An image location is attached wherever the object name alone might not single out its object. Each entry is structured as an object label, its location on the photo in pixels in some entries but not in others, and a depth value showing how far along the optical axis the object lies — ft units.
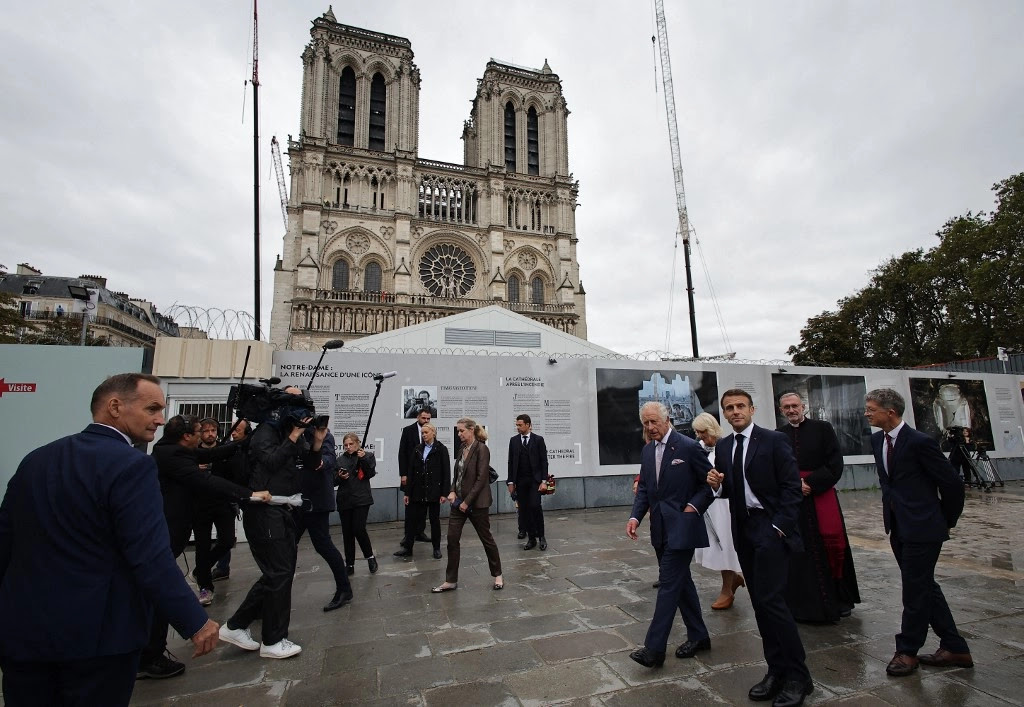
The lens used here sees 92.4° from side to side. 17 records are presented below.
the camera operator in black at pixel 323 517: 14.49
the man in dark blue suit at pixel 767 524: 9.18
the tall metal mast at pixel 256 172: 41.57
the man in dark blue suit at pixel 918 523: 10.22
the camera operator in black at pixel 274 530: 11.53
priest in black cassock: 13.04
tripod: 39.87
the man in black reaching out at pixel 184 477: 11.89
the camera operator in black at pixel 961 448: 39.01
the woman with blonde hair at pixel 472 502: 16.06
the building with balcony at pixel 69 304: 133.90
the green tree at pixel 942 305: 73.61
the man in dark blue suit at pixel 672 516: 10.64
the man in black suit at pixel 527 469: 22.39
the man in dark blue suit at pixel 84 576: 5.40
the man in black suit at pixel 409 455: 20.92
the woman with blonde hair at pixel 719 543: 14.05
